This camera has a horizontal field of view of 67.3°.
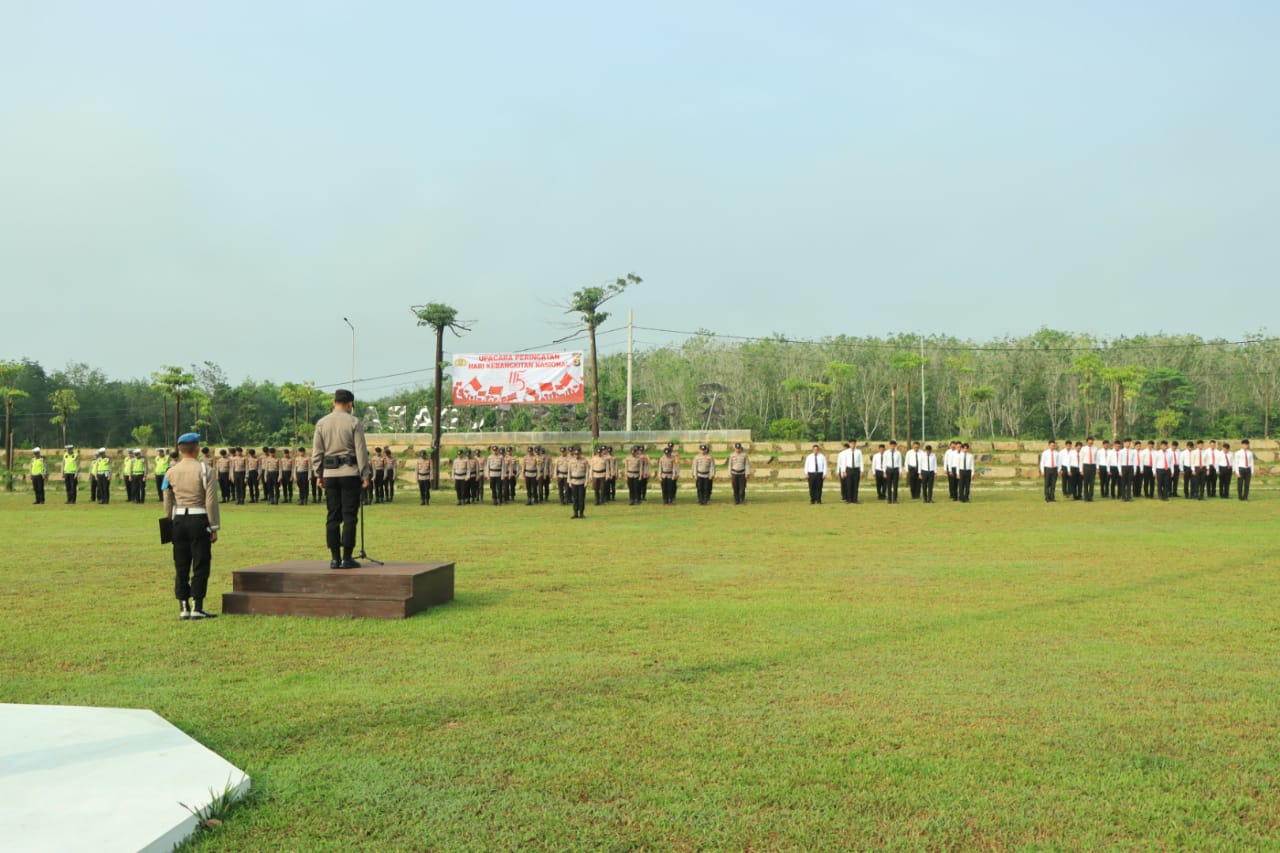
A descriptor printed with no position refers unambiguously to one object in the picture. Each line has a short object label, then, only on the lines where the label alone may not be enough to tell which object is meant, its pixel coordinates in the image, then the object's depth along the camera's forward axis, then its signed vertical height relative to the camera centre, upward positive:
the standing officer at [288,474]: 28.94 -0.79
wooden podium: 8.04 -1.23
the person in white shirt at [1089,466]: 25.73 -0.68
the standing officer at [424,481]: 27.75 -1.00
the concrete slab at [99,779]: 3.43 -1.37
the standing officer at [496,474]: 27.45 -0.80
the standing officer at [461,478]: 27.59 -0.92
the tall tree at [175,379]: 42.78 +3.14
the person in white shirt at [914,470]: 26.75 -0.78
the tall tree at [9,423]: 42.19 +1.18
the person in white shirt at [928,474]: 25.89 -0.87
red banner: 38.06 +2.67
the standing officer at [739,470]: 26.70 -0.74
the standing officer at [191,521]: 8.19 -0.64
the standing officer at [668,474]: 26.92 -0.84
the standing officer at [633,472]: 26.80 -0.77
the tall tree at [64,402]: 53.35 +2.64
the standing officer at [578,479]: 21.83 -0.79
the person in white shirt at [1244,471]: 25.94 -0.86
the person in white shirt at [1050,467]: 25.81 -0.71
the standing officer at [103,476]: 29.48 -0.83
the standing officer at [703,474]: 26.69 -0.84
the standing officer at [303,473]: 28.38 -0.76
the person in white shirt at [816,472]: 25.69 -0.78
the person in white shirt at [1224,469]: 26.84 -0.83
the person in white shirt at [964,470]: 25.77 -0.76
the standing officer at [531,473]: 27.56 -0.79
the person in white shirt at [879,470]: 26.61 -0.76
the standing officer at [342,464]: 8.83 -0.16
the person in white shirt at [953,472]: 26.20 -0.82
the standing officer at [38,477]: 29.19 -0.83
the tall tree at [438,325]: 34.91 +4.49
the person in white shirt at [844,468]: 26.48 -0.70
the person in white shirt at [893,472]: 25.58 -0.80
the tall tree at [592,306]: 40.93 +5.93
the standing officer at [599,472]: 25.92 -0.73
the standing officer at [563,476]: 26.12 -0.85
